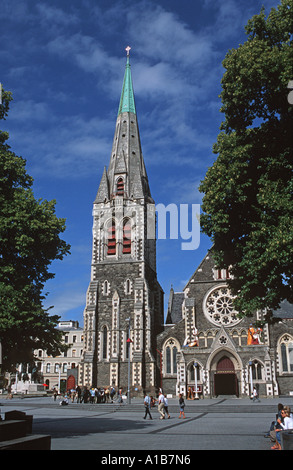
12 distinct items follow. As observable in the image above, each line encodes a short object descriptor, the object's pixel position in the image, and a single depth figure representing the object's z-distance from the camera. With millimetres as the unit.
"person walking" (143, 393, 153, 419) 23603
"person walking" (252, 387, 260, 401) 35206
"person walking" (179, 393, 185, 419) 23250
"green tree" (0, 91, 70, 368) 16359
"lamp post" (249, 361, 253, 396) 40062
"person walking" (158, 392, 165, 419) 24047
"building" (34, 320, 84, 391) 82688
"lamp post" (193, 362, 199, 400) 40494
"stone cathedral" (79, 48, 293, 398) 41438
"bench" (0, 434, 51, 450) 9031
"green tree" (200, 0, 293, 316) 14719
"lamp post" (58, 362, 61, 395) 79269
